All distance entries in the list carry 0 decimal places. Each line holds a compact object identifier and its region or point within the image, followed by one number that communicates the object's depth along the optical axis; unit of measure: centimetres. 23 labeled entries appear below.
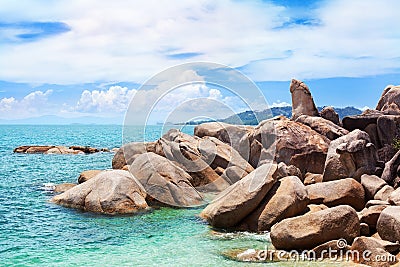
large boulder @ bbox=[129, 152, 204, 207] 2152
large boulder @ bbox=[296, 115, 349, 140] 2552
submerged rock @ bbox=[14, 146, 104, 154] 5397
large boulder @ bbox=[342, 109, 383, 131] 2518
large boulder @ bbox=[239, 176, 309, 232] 1630
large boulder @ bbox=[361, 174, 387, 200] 1786
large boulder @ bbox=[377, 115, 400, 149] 2355
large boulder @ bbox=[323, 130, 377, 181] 2012
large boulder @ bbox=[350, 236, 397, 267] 1213
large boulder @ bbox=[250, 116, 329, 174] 2377
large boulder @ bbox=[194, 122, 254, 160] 3155
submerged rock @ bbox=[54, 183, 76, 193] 2558
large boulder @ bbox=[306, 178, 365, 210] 1722
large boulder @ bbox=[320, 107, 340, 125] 2970
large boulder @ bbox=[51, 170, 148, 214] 1994
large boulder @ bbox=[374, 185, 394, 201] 1712
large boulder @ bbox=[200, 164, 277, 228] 1673
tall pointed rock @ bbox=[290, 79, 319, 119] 3150
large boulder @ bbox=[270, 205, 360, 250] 1358
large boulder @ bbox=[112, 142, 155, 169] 2780
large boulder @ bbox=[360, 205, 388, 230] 1466
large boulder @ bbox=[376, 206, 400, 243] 1291
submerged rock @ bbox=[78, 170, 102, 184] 2538
